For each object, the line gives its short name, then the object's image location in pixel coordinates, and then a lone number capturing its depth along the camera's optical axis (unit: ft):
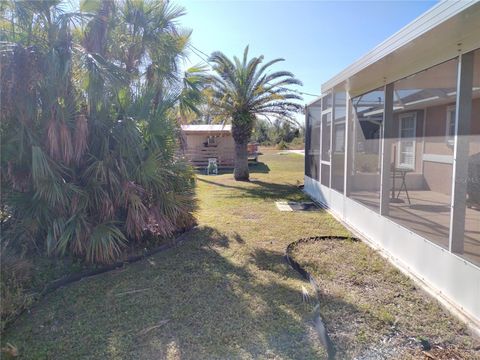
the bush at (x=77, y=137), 13.79
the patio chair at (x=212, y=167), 59.82
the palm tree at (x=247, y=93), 43.91
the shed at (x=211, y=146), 68.39
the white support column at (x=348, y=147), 21.84
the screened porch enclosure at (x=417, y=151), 10.98
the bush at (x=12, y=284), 10.63
